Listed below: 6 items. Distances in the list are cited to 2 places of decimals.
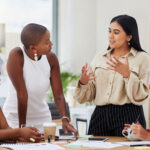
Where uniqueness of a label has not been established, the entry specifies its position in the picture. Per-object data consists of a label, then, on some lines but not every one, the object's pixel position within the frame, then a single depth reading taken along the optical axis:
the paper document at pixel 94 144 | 2.88
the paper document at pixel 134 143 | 3.01
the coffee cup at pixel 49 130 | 3.13
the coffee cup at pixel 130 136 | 3.20
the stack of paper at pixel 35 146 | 2.71
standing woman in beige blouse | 3.53
